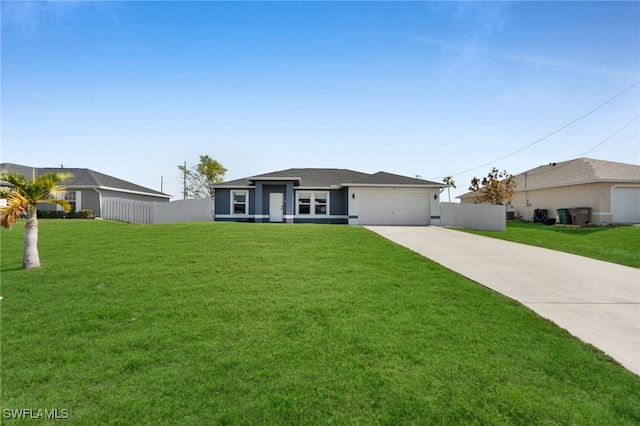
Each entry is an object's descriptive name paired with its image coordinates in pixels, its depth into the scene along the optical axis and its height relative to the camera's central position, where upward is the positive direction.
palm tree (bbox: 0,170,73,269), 7.43 +0.30
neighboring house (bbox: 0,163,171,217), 21.36 +1.81
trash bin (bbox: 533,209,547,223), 24.59 -0.58
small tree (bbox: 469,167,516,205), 25.84 +1.82
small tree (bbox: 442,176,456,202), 51.91 +5.34
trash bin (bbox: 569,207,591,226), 21.27 -0.60
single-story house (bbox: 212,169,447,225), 20.33 +0.68
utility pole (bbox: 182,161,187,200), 40.82 +3.56
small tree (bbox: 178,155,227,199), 38.47 +4.80
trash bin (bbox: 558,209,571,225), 21.92 -0.68
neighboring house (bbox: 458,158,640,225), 20.72 +1.40
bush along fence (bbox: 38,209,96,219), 20.31 -0.14
